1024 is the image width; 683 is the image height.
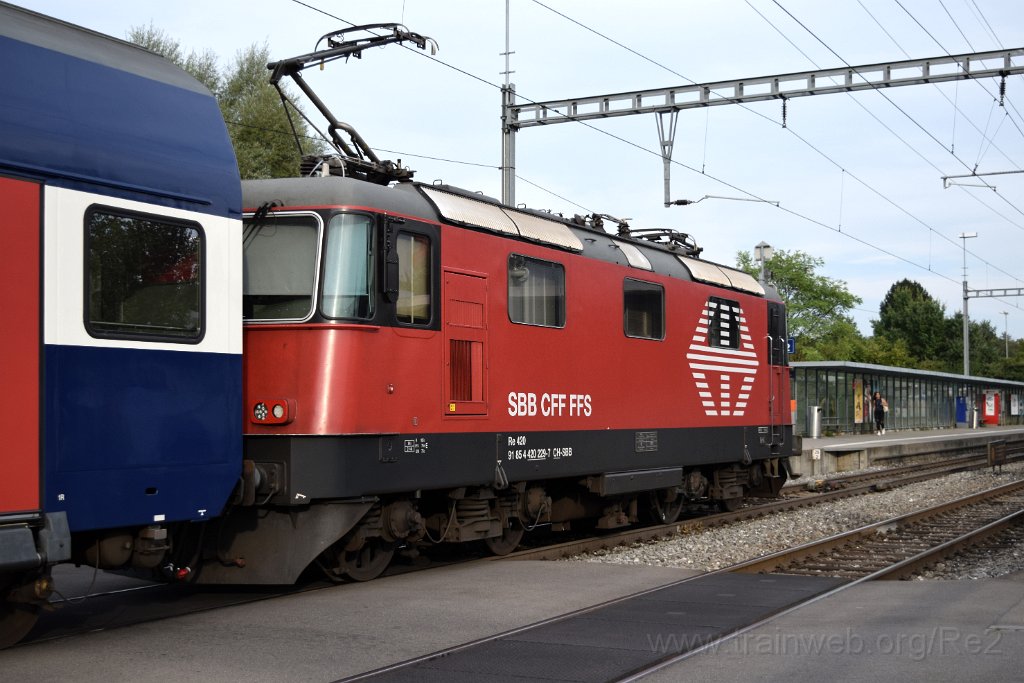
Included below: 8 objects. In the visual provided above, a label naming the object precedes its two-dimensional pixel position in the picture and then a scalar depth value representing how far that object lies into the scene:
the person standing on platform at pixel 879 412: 43.25
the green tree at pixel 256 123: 37.28
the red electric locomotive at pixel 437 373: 9.11
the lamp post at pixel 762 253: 29.67
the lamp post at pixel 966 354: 62.58
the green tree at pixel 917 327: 95.50
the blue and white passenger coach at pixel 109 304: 6.70
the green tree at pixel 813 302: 78.62
